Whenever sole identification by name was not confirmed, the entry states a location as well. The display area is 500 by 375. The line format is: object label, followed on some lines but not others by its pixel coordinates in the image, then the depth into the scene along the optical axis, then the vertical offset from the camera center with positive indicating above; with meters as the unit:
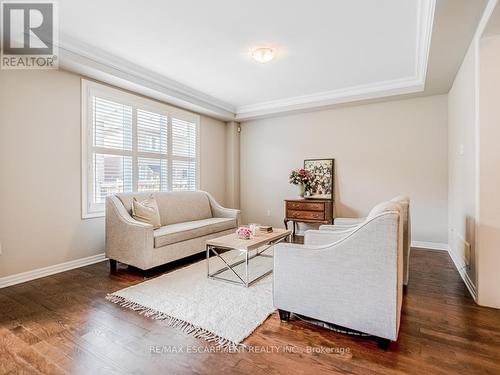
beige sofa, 3.08 -0.55
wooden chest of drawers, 4.61 -0.41
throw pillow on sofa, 3.45 -0.33
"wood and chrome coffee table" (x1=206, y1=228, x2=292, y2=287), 2.81 -0.95
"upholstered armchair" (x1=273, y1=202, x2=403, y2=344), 1.64 -0.59
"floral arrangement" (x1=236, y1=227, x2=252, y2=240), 3.01 -0.51
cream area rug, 2.00 -1.01
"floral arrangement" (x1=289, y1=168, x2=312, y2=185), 4.91 +0.18
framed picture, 5.00 +0.13
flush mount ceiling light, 3.15 +1.54
